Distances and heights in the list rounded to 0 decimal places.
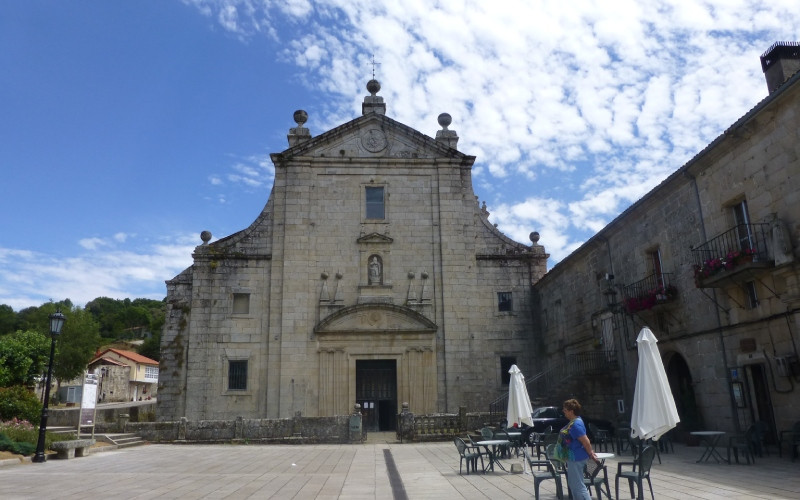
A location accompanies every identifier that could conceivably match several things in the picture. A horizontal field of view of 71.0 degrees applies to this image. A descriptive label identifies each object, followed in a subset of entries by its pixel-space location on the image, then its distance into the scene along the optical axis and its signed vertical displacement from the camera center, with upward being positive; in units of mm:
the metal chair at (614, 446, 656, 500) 7910 -1074
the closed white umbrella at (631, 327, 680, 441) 8445 -239
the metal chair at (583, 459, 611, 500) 7852 -1312
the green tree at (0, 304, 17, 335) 77250 +11140
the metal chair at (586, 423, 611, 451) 15164 -1225
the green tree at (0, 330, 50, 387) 29250 +2372
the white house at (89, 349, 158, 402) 63938 +3153
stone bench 16523 -1290
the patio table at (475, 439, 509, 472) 12359 -1318
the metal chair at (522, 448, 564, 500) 8812 -1336
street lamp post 15594 +1084
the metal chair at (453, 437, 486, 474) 12414 -1335
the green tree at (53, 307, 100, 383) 60188 +5921
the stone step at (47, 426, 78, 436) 20586 -975
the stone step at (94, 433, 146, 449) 20156 -1342
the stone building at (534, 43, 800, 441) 13031 +2787
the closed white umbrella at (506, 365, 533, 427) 14328 -301
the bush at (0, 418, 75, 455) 15976 -974
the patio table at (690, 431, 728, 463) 12430 -1347
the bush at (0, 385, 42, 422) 21156 -28
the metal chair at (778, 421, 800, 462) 11984 -1144
